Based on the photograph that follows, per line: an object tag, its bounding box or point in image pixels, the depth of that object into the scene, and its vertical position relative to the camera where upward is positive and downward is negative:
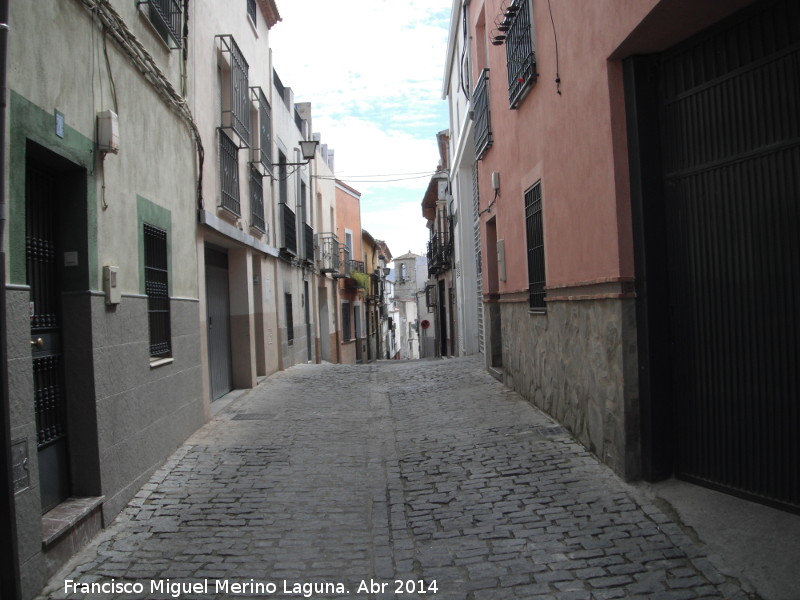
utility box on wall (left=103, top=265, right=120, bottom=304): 4.89 +0.36
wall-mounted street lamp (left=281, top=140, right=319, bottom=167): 15.01 +3.86
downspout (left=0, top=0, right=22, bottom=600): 3.34 -0.73
